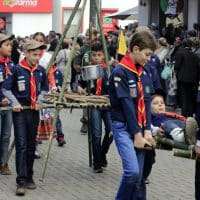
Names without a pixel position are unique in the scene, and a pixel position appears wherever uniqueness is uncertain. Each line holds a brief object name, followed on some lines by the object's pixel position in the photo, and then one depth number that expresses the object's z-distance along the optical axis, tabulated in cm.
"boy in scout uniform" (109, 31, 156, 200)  649
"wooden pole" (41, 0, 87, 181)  882
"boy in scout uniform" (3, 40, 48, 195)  823
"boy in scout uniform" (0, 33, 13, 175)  909
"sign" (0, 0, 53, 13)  5009
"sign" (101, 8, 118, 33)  4125
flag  1204
